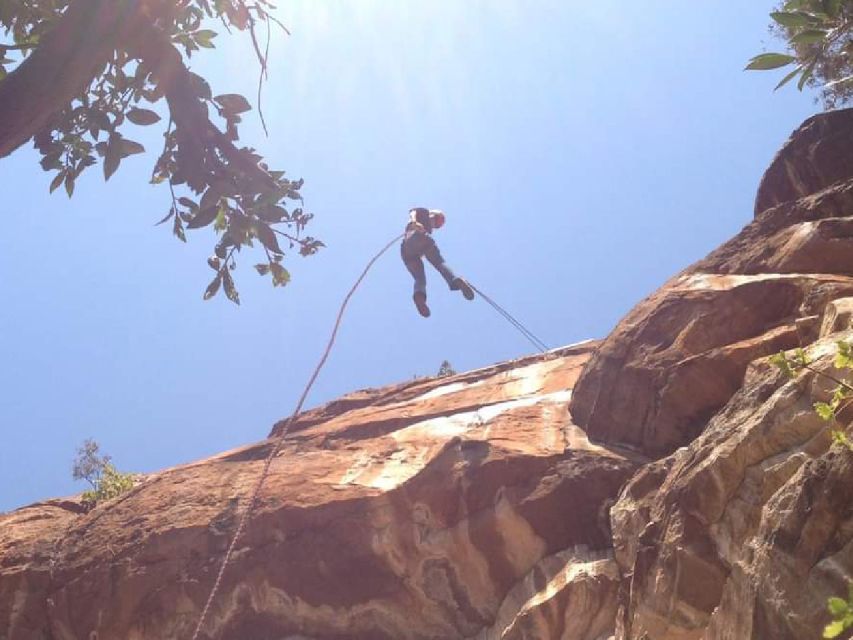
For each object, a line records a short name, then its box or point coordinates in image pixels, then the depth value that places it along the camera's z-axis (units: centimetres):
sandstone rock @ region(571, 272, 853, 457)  826
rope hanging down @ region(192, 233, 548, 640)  994
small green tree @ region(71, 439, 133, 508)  1227
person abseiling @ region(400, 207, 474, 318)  1457
